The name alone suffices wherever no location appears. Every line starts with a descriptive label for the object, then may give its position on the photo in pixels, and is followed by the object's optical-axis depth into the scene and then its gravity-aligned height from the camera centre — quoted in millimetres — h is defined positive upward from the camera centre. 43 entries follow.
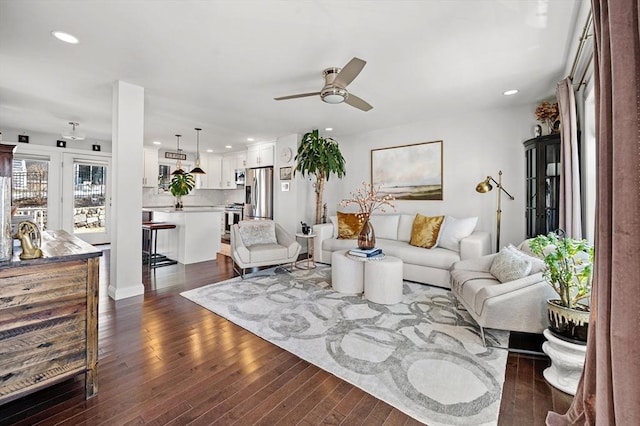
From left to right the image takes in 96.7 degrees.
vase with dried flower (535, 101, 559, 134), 3277 +1178
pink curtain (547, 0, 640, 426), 686 -5
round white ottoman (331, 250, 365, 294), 3455 -722
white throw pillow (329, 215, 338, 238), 4988 -185
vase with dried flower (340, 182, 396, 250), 3521 -237
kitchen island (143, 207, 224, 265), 4996 -347
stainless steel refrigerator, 6406 +528
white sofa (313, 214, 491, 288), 3670 -468
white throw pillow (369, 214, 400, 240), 4723 -171
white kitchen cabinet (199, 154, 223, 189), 8211 +1285
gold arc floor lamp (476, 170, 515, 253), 3801 +353
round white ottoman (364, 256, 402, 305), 3125 -729
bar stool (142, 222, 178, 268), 4617 -531
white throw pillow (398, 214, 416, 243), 4578 -182
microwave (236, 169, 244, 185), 7590 +1070
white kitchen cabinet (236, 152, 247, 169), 7419 +1491
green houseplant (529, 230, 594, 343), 1772 -476
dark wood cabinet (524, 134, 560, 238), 3223 +368
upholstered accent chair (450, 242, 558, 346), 2080 -647
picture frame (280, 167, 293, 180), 5918 +917
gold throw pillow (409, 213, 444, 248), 4047 -228
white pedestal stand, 1720 -911
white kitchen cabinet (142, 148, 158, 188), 7016 +1226
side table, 4727 -791
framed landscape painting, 4797 +812
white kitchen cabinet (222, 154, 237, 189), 7832 +1279
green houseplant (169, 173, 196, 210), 5344 +589
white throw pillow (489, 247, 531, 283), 2317 -439
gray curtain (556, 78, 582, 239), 2617 +470
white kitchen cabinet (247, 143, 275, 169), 6453 +1447
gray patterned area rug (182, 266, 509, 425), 1685 -1024
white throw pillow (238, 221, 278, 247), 4315 -258
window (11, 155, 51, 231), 5840 +685
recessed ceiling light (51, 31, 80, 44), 2318 +1499
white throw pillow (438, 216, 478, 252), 3889 -226
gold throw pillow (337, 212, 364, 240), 4770 -171
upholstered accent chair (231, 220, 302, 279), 4035 -443
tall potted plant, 5133 +1074
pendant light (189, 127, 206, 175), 5996 +1173
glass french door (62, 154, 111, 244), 6336 +446
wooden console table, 1430 -558
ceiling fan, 2398 +1240
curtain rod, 1904 +1283
